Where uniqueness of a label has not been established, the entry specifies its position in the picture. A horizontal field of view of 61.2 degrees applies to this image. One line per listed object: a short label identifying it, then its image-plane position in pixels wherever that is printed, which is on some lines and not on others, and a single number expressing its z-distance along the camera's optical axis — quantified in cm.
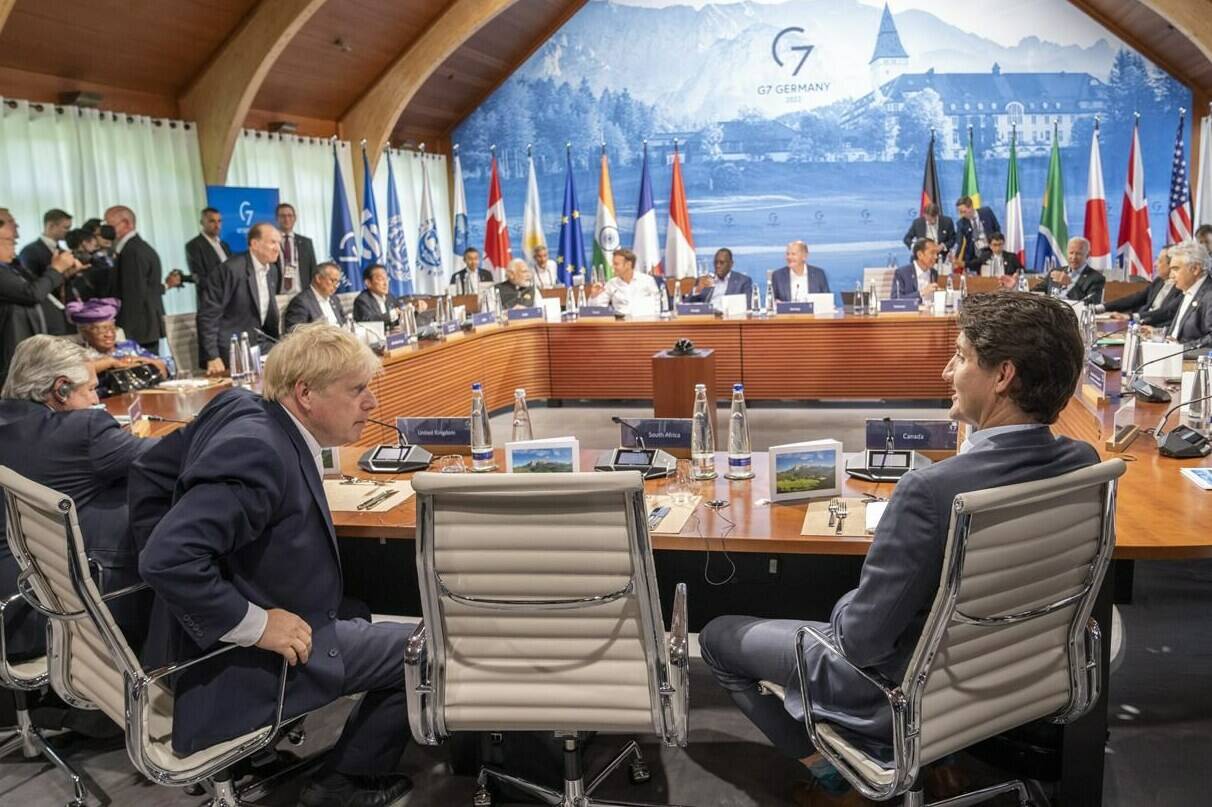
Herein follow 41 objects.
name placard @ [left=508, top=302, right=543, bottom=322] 755
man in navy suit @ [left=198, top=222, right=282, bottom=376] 590
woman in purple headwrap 464
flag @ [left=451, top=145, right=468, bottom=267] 1232
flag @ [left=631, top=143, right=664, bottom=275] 1089
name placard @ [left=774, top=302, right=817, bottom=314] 712
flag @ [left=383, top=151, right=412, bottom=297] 1095
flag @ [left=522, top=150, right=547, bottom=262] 1188
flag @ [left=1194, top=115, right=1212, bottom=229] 1033
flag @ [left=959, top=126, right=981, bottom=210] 1061
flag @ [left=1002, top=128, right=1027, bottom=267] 1067
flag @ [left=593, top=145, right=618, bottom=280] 1130
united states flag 1023
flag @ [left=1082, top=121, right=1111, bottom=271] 1037
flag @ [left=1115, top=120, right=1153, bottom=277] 1024
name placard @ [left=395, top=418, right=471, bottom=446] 329
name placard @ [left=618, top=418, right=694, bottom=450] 313
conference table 228
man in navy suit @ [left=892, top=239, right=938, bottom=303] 748
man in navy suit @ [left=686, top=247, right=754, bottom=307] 785
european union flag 1127
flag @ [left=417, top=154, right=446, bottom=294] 1169
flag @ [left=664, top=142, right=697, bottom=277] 1110
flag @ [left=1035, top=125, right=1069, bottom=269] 1054
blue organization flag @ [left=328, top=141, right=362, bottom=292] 964
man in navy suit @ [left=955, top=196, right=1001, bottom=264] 968
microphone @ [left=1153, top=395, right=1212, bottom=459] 283
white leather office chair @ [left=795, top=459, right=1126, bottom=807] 166
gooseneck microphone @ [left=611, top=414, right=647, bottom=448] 314
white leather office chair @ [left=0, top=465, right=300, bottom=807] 189
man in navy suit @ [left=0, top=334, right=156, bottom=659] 241
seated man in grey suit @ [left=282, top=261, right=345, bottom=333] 593
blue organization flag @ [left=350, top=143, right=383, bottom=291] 1003
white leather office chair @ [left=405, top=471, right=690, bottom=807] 174
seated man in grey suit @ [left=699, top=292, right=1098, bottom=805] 170
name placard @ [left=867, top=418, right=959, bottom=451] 287
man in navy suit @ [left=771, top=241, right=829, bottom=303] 764
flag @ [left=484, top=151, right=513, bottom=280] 1166
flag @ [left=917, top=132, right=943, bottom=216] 1056
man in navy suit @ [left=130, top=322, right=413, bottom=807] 185
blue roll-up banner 849
